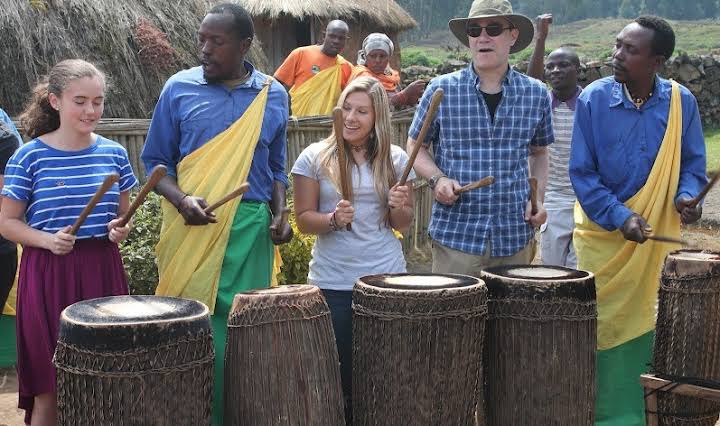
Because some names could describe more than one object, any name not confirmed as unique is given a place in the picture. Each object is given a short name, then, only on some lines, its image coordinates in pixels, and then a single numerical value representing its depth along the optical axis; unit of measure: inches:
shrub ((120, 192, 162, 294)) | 237.1
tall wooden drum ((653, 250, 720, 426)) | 158.6
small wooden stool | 150.1
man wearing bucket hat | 165.3
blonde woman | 152.9
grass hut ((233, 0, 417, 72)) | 631.8
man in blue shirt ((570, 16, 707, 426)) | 171.8
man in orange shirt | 328.8
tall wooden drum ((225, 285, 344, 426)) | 127.3
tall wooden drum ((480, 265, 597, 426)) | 142.9
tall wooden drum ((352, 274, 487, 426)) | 132.7
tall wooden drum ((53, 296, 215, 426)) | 114.7
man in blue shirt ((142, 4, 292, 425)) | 153.6
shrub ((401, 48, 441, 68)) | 1027.0
